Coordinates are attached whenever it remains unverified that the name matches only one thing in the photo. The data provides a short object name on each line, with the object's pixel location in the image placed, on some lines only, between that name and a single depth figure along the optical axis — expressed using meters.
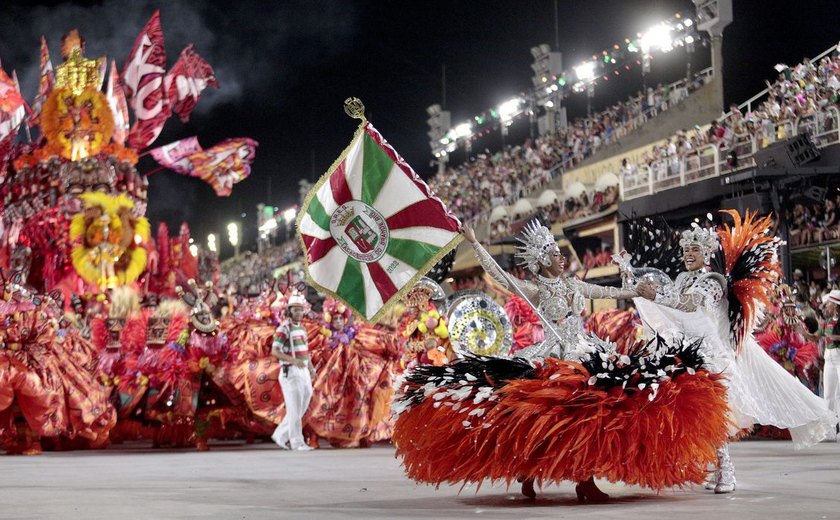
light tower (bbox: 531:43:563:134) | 41.44
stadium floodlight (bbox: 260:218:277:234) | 88.19
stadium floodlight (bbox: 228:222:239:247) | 60.88
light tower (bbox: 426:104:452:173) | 53.66
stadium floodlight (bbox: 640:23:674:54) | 33.69
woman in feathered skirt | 6.51
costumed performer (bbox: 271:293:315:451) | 13.09
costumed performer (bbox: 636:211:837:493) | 7.95
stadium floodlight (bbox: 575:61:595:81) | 39.38
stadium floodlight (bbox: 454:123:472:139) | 51.28
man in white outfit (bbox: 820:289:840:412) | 12.91
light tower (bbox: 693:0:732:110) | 28.73
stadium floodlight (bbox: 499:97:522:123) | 45.12
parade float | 29.05
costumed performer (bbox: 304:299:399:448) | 13.52
